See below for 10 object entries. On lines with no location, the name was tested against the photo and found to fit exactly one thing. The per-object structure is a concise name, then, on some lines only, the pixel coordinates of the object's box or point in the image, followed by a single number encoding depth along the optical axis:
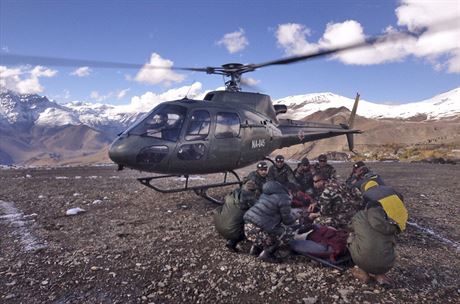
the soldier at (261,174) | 7.64
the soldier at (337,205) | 6.95
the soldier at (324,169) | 10.00
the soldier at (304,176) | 10.06
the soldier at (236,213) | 6.20
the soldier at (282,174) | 9.70
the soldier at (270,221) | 5.72
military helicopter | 8.01
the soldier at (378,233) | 4.83
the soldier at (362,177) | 6.51
